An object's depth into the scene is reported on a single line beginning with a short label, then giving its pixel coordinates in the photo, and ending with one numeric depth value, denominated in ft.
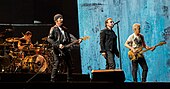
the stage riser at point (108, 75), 26.14
